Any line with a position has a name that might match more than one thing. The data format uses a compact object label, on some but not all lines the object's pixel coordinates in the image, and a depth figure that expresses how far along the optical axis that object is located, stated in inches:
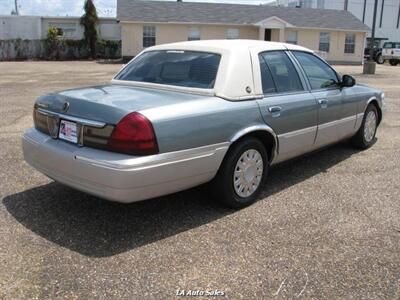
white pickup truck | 1443.2
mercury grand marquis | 145.6
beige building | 1298.0
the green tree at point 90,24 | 1391.5
